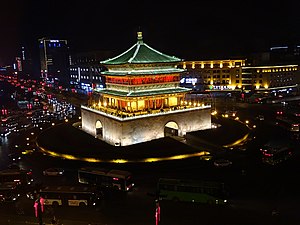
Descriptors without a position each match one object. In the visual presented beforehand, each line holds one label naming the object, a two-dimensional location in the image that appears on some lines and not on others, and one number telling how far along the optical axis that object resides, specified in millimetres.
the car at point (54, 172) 34125
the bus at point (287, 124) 48750
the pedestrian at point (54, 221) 23594
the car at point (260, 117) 57719
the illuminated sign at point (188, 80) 98981
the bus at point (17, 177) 30797
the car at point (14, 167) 35647
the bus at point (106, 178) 29406
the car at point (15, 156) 40481
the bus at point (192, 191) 26156
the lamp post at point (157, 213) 20941
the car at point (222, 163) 34719
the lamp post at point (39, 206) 21731
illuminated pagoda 42906
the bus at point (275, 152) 35188
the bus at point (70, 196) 26703
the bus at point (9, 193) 28594
